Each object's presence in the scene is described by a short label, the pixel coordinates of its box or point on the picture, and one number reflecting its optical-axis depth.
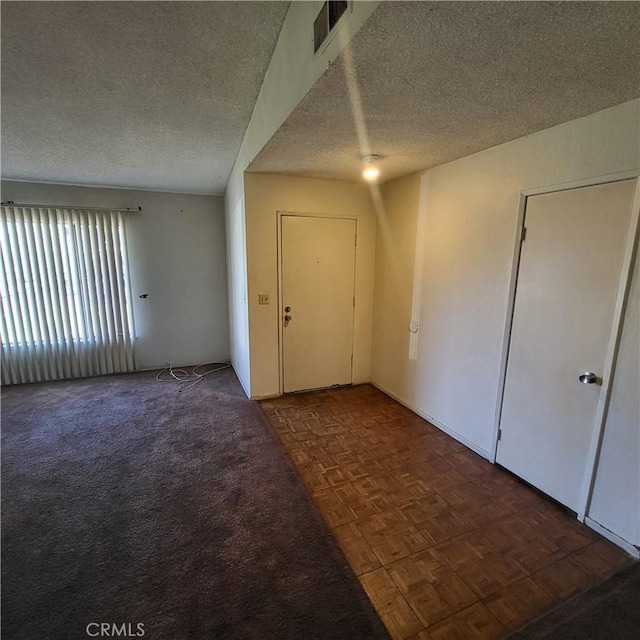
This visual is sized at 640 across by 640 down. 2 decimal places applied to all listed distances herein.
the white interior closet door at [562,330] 1.79
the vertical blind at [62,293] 3.77
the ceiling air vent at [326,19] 1.18
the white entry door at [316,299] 3.49
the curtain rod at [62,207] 3.66
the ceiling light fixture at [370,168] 2.59
